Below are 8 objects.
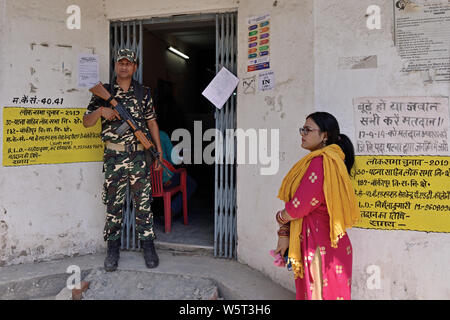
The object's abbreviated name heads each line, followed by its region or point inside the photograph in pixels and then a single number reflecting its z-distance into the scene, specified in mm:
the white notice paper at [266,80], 3051
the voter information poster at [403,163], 2516
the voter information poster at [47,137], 3303
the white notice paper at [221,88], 3355
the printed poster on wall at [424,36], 2500
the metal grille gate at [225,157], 3432
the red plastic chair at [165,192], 4051
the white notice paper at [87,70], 3580
